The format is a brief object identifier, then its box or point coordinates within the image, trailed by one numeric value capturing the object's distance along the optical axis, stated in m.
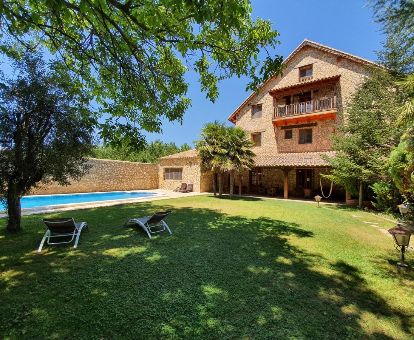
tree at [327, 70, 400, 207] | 13.09
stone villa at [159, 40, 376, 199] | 19.06
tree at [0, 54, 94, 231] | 6.62
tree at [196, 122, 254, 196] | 18.23
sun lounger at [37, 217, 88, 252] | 6.38
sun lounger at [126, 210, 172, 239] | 7.69
